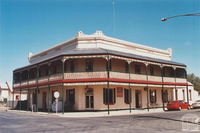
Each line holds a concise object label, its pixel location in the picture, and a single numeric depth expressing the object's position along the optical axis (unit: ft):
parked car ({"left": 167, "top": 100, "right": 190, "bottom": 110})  86.43
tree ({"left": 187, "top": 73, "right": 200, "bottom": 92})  259.92
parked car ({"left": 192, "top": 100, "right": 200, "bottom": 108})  94.68
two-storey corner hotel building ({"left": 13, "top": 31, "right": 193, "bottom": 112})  75.56
